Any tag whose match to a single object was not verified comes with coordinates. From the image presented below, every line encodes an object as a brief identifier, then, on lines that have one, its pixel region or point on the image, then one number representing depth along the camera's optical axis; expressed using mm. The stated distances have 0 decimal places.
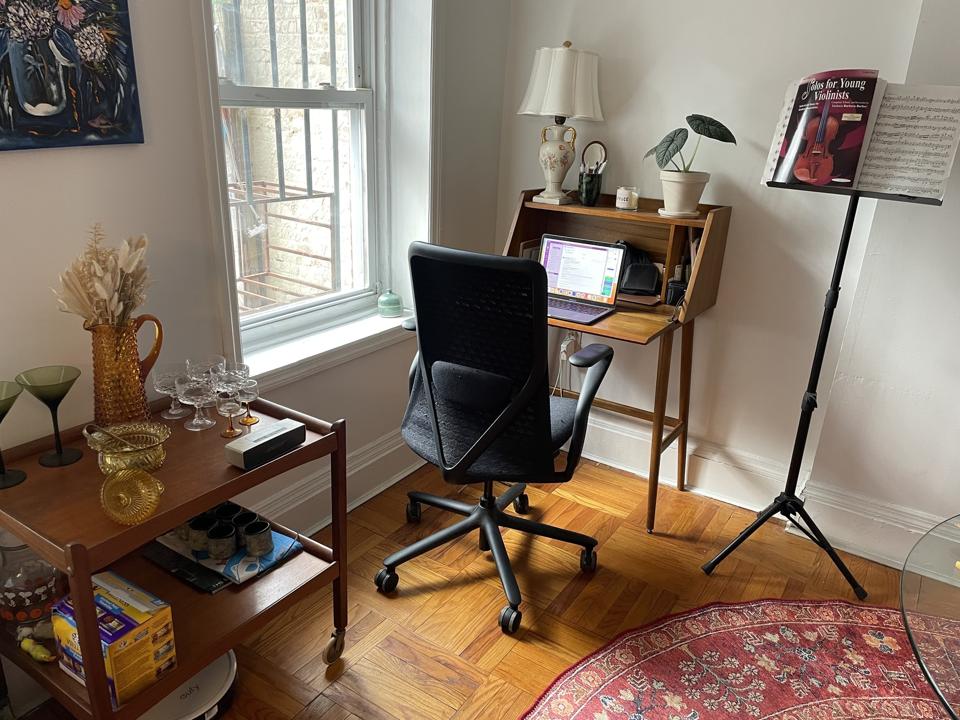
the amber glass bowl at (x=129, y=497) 1263
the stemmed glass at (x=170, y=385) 1646
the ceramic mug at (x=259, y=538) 1729
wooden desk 2338
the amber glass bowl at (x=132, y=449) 1386
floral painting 1399
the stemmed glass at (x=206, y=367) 1682
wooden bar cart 1226
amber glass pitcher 1515
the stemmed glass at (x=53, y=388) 1444
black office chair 1745
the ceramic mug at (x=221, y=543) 1704
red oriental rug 1790
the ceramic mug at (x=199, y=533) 1719
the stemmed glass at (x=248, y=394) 1658
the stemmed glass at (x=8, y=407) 1385
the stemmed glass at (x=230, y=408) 1606
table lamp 2441
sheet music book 1837
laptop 2488
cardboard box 1329
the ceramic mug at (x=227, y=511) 1776
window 2080
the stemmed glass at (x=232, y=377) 1650
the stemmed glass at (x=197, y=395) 1623
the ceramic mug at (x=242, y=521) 1749
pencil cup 2578
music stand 2043
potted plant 2230
